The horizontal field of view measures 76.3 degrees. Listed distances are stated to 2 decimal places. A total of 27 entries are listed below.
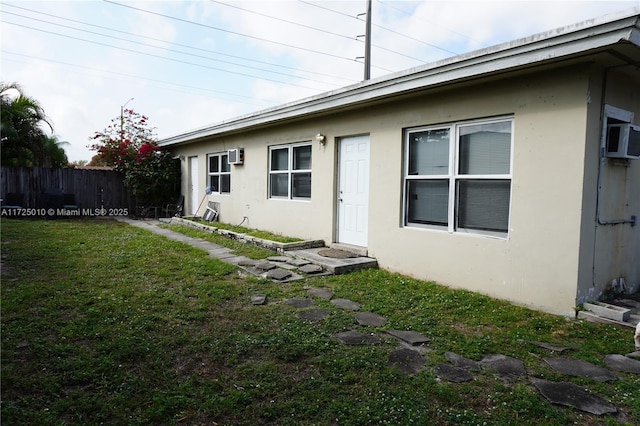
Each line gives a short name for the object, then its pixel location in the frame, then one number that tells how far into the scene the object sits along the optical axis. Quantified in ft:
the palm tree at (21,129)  40.70
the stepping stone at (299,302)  14.08
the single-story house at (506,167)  13.44
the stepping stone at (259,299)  14.28
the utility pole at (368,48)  43.42
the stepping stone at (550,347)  10.92
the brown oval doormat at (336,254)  20.89
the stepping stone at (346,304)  14.01
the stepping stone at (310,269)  18.64
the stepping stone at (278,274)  17.69
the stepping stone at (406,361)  9.47
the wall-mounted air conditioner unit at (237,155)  32.94
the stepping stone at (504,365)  9.52
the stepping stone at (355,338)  11.03
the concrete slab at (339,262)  18.89
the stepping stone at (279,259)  20.74
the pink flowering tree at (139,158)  44.11
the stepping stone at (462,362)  9.72
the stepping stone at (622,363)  9.76
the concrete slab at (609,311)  12.77
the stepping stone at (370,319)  12.50
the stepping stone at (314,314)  12.82
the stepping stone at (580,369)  9.41
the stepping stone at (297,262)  19.88
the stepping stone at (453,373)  9.07
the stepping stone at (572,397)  8.00
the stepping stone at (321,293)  15.27
